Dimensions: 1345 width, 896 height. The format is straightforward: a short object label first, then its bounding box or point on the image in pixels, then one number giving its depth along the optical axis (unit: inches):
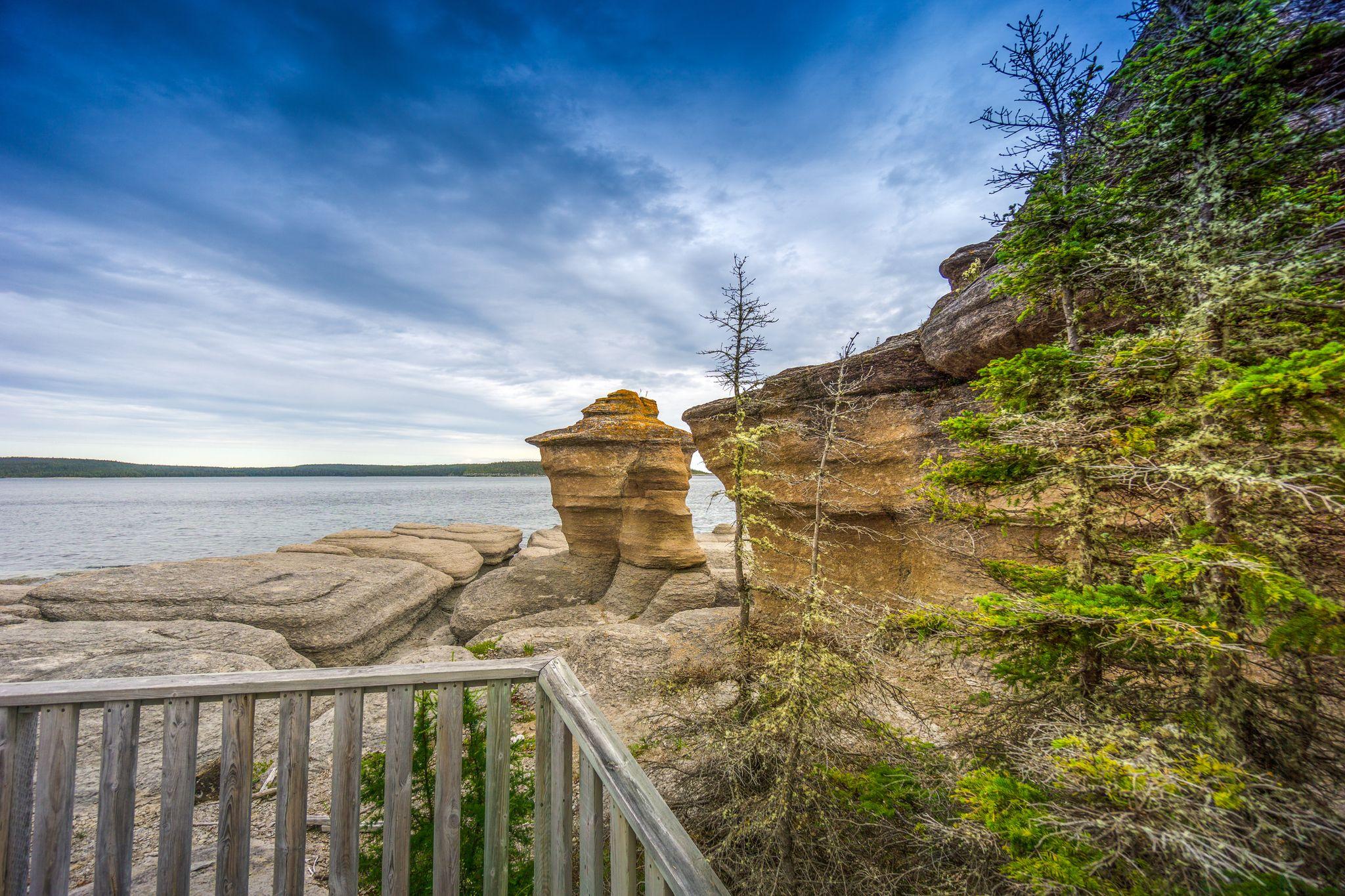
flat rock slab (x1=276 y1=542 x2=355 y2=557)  669.3
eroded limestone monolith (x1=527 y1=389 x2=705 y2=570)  564.1
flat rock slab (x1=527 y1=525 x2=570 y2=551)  936.9
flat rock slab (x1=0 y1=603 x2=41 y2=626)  418.6
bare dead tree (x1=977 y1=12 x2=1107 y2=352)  133.5
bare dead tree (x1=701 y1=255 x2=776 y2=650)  196.7
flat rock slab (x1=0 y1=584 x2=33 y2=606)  468.8
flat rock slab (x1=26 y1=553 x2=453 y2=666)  445.7
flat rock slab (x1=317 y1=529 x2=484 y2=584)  694.5
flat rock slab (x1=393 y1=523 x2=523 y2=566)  826.8
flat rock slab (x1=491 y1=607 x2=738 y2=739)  289.9
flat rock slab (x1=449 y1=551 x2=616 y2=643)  534.6
